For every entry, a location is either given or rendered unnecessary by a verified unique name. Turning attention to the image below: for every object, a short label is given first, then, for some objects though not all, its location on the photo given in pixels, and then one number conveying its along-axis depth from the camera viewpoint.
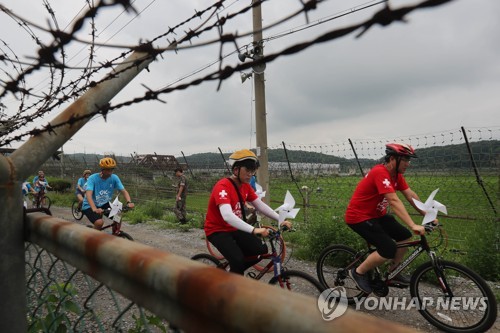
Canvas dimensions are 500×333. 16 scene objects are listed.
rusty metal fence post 1.31
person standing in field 11.32
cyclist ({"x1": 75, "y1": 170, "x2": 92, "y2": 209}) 11.35
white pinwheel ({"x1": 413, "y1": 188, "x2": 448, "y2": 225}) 3.78
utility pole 8.55
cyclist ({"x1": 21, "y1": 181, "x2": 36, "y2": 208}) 12.37
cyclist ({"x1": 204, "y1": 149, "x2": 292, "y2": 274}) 3.91
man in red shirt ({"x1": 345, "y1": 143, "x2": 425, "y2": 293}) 3.96
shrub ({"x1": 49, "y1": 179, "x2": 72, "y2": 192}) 22.47
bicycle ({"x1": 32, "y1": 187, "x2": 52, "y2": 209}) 14.55
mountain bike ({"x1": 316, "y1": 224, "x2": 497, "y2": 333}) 3.57
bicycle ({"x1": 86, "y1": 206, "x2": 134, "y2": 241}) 6.33
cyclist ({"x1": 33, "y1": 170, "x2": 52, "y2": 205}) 14.56
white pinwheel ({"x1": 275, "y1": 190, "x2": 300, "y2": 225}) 3.88
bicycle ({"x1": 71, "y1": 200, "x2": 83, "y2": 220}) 13.10
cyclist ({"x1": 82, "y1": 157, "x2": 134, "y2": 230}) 6.55
